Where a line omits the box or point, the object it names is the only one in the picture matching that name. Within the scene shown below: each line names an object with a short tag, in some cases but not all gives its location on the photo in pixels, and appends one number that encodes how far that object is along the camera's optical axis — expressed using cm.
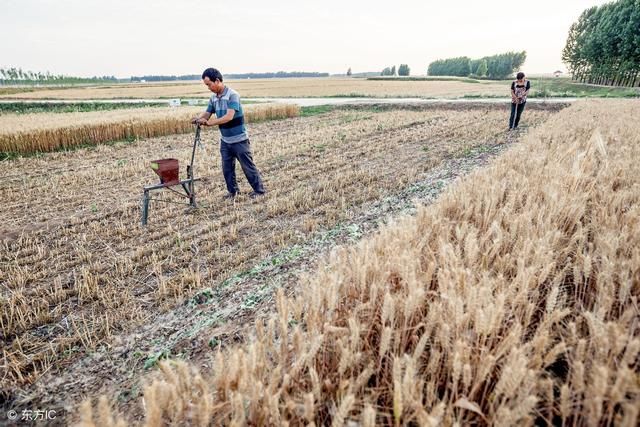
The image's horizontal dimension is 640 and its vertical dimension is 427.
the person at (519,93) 1320
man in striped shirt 638
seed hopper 574
